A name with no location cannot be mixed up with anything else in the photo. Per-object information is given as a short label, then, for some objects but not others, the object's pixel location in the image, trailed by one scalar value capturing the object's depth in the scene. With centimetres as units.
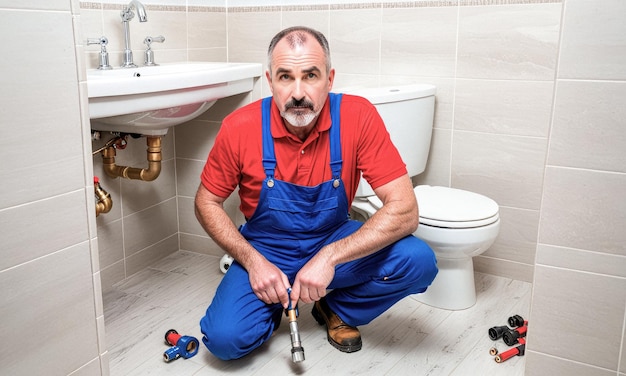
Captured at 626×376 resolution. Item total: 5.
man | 180
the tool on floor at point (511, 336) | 193
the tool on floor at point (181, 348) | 191
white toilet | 212
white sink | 181
